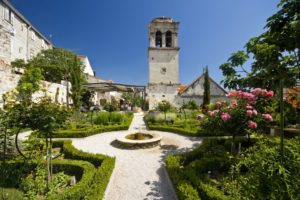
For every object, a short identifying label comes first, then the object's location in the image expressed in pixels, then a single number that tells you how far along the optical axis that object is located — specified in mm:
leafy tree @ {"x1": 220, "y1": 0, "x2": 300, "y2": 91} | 3156
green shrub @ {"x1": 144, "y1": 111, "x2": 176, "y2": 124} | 13820
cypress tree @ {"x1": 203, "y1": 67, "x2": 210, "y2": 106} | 21578
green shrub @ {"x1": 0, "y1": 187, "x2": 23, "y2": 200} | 3533
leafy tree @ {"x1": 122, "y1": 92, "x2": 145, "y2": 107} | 42603
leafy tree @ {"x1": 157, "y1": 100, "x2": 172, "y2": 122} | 14777
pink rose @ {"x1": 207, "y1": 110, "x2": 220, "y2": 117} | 5211
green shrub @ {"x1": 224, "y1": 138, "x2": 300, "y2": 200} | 1641
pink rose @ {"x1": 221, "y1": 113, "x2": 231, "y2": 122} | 4613
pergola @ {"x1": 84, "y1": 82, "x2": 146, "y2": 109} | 19072
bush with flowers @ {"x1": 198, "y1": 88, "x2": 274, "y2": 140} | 4711
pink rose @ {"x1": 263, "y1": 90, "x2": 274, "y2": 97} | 4641
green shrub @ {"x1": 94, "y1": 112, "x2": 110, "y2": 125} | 13066
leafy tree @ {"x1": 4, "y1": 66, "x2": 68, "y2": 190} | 3953
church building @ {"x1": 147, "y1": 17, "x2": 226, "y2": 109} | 24172
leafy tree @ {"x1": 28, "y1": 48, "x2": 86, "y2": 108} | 17562
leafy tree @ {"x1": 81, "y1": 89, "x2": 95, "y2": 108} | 23228
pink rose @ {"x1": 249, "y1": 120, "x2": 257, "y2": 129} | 4420
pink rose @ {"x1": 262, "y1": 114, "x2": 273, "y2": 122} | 4633
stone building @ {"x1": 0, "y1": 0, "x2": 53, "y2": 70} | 17753
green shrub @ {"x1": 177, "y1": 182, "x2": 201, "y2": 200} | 3179
